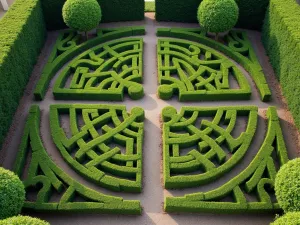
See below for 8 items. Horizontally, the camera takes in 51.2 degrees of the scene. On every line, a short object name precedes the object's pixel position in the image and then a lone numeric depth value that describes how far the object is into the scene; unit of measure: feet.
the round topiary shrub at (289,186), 33.01
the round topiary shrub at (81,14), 59.16
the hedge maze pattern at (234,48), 53.62
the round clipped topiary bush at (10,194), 32.91
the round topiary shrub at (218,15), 58.44
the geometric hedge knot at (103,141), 41.32
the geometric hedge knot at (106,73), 52.54
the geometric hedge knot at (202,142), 41.53
